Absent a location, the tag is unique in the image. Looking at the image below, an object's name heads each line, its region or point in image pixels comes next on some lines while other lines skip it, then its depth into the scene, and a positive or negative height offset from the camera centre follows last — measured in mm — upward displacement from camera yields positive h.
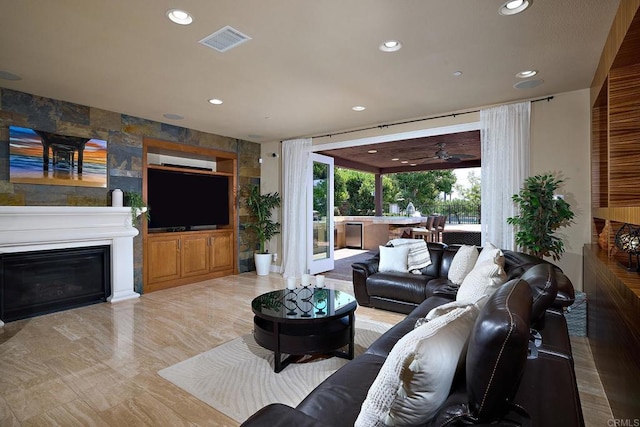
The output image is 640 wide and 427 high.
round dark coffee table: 2594 -917
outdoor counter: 9828 -387
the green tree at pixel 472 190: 18592 +1281
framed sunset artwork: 3979 +723
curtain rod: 4070 +1372
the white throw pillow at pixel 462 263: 3684 -564
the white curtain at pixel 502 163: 4094 +605
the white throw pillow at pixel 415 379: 1031 -524
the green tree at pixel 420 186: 17000 +1376
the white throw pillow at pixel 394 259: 4328 -604
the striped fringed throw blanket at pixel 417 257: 4242 -557
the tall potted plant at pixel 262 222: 6500 -152
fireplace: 3863 -417
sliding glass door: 6398 -42
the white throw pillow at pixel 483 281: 2463 -519
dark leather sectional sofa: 960 -630
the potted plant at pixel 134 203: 4855 +175
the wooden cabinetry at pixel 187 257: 5293 -724
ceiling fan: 6938 +1236
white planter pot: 6469 -936
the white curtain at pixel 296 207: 6203 +131
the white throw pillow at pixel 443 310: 1558 -452
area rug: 2281 -1246
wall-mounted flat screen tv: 5422 +265
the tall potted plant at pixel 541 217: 3668 -55
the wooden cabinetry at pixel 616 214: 1738 -17
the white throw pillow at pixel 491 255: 2957 -402
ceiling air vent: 2585 +1401
